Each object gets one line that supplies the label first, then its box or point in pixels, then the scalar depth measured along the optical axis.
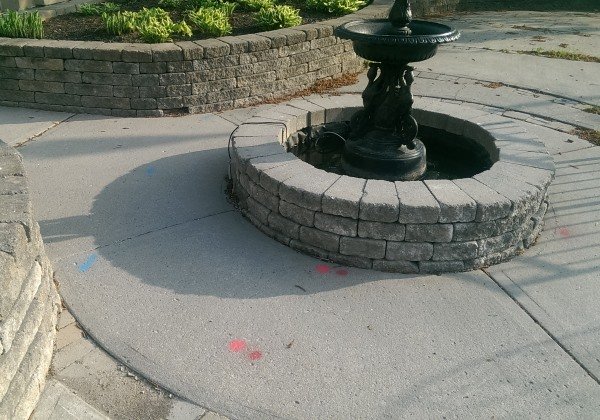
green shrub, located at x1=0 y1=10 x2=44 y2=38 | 6.71
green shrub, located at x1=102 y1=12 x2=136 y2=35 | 6.84
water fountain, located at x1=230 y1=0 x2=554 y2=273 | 3.67
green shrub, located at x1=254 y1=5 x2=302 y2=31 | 7.20
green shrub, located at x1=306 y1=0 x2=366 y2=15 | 7.92
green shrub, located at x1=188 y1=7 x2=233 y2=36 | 6.95
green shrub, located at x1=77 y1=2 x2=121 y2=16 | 7.75
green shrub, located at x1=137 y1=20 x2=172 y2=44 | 6.60
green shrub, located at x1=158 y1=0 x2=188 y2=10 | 8.19
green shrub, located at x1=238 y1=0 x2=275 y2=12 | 7.85
